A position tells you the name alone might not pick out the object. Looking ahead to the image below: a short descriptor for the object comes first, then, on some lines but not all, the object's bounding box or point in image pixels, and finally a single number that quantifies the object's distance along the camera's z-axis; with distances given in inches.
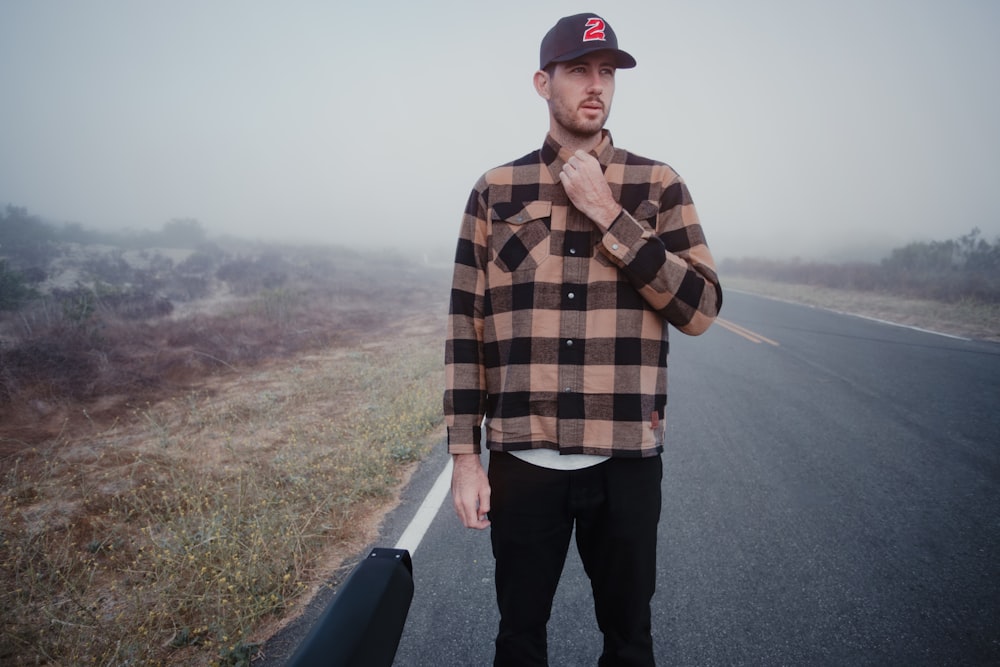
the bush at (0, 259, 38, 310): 315.3
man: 53.6
